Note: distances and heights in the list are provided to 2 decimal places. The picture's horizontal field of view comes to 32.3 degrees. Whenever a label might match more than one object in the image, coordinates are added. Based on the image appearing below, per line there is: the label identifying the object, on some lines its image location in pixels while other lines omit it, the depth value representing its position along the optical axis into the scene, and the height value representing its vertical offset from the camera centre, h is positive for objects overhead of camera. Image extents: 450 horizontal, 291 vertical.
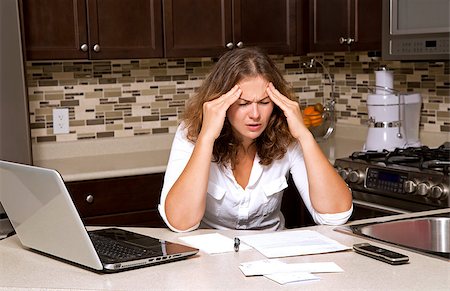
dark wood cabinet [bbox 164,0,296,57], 3.83 +0.15
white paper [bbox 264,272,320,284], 1.74 -0.50
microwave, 3.31 +0.09
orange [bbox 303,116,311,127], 4.16 -0.36
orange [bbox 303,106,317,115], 4.22 -0.31
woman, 2.38 -0.33
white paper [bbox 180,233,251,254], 2.03 -0.50
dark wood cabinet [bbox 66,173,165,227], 3.40 -0.62
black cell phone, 1.88 -0.50
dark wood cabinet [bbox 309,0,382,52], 3.79 +0.14
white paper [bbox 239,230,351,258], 1.99 -0.50
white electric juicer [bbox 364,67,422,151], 3.79 -0.31
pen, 2.02 -0.49
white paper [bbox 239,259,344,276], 1.81 -0.50
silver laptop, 1.83 -0.43
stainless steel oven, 3.11 -0.53
